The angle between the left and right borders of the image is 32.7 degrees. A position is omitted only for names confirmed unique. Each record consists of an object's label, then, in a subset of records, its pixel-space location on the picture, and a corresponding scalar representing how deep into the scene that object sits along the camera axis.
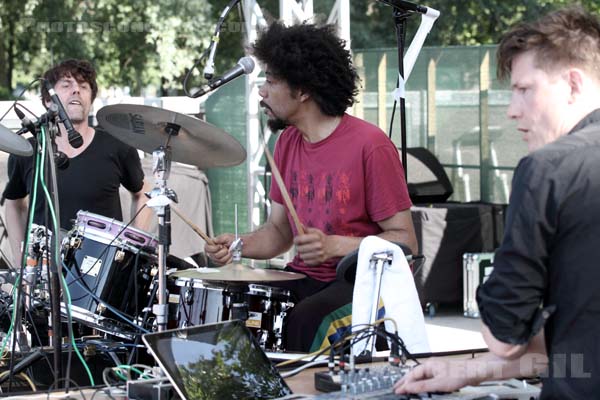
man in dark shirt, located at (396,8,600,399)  1.94
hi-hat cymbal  3.56
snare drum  3.79
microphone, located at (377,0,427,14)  4.65
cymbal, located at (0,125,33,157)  2.91
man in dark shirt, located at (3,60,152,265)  5.08
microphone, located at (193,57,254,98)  3.61
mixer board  2.25
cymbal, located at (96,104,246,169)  3.70
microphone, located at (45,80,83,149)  3.17
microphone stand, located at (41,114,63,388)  2.99
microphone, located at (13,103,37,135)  3.15
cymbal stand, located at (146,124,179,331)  3.52
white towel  3.21
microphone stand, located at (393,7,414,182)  4.69
